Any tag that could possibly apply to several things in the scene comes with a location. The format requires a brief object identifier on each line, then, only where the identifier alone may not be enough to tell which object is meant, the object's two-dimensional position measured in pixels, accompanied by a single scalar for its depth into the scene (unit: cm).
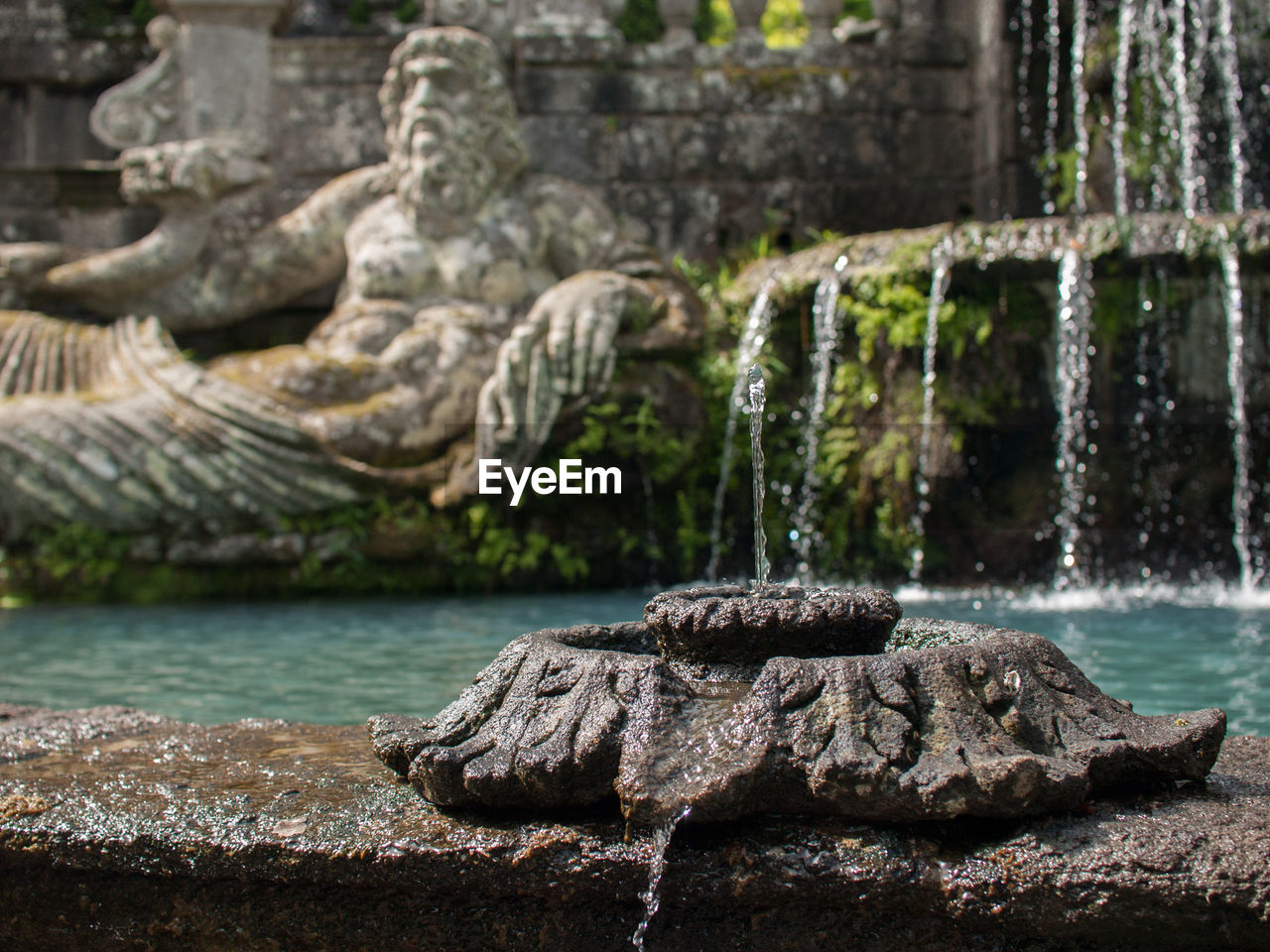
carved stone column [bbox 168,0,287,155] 724
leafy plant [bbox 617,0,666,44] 1142
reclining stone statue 555
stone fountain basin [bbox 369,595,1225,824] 162
